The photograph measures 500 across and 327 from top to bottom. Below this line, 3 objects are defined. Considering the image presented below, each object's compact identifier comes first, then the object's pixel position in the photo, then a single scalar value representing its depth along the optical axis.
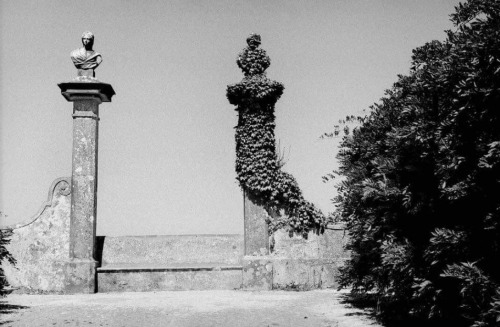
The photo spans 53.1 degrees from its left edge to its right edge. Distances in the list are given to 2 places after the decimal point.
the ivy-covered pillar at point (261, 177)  11.28
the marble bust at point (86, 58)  11.36
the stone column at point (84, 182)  10.64
